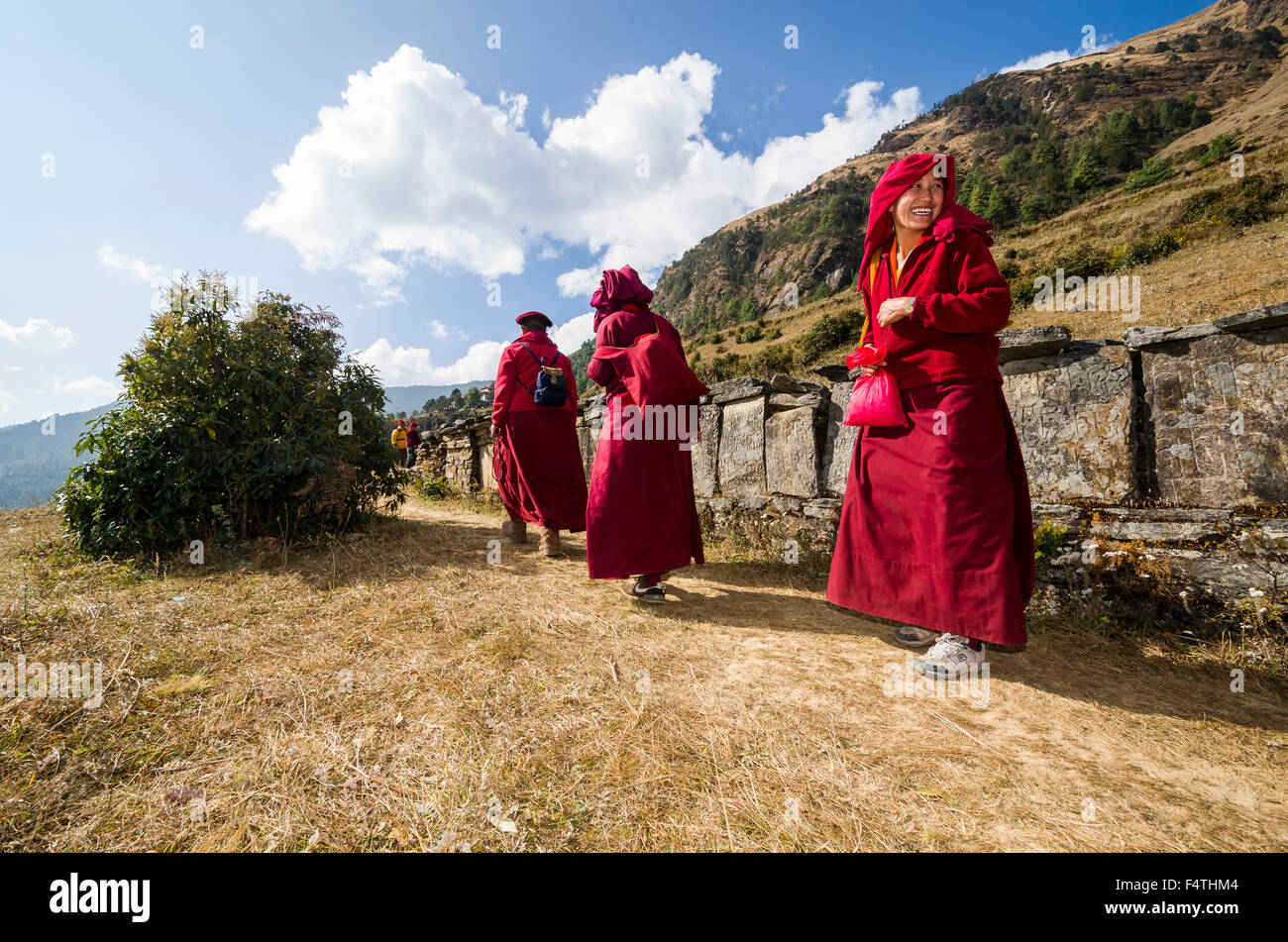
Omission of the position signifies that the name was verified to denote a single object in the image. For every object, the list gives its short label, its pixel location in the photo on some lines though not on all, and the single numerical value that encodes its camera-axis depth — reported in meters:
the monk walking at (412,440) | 12.49
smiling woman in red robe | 2.15
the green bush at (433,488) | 8.45
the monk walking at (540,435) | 4.57
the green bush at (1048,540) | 2.77
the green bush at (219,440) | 4.00
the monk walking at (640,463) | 3.16
